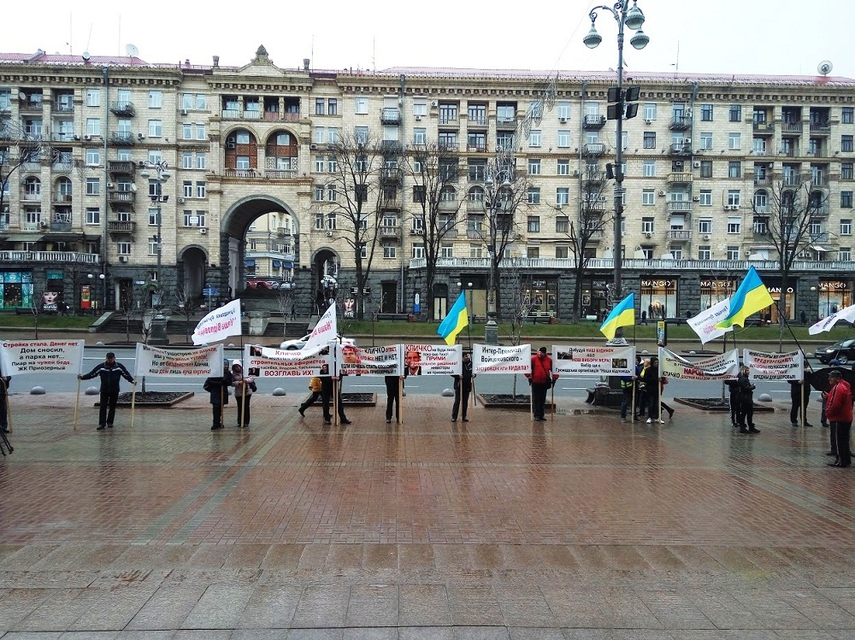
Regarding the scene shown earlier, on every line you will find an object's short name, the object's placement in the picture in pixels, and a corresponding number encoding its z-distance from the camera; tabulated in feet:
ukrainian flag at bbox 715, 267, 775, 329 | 50.19
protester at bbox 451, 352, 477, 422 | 49.26
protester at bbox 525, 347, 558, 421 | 50.49
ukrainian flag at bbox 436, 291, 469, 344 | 54.90
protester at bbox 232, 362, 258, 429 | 46.03
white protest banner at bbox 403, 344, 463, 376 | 50.52
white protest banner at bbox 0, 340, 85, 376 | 45.11
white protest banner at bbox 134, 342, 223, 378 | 47.26
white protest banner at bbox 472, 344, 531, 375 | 52.34
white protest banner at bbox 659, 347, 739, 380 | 51.96
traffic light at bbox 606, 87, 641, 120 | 52.80
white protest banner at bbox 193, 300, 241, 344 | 47.85
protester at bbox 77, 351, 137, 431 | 43.86
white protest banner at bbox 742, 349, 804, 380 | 52.60
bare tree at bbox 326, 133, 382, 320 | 162.20
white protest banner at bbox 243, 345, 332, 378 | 47.91
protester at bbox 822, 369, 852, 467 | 34.83
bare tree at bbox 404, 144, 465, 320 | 161.27
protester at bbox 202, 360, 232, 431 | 44.62
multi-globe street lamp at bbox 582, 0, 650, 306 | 54.29
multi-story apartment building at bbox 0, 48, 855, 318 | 178.29
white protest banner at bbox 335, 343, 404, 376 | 49.34
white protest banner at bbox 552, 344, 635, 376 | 52.65
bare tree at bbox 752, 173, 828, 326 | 167.94
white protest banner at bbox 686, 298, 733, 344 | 53.31
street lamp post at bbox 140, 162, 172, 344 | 114.21
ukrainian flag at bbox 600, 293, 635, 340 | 55.83
